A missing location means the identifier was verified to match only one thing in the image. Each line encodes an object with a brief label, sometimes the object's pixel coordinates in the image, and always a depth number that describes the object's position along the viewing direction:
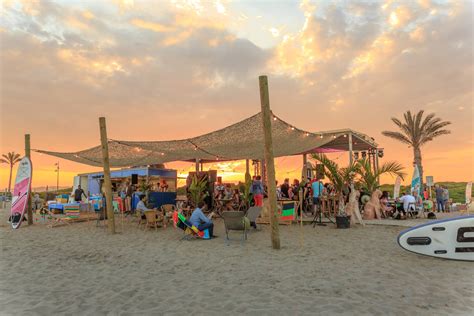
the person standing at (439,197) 13.35
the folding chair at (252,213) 7.36
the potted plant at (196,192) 8.74
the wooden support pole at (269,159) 5.48
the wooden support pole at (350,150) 11.52
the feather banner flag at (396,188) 13.76
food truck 18.84
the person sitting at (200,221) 6.63
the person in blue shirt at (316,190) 8.64
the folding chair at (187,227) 6.51
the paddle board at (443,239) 4.41
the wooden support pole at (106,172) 7.79
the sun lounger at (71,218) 10.03
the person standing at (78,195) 12.98
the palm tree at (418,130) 17.84
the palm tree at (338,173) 7.89
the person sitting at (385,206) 9.80
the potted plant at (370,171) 8.05
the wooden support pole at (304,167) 14.42
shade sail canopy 8.30
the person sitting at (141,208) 8.48
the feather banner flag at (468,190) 14.03
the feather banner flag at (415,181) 11.62
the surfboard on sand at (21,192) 9.38
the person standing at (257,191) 9.52
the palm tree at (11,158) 43.16
